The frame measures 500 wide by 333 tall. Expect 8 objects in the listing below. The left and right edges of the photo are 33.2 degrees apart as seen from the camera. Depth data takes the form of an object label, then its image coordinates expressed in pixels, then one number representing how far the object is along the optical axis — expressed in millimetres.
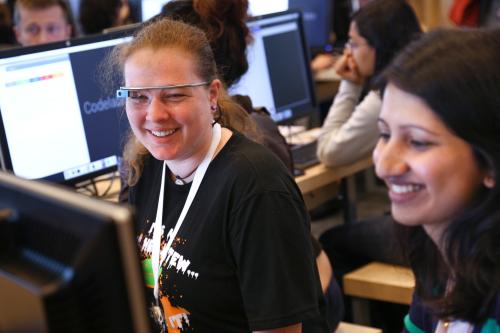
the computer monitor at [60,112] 2279
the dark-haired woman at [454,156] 1100
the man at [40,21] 3740
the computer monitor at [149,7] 3484
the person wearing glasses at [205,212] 1468
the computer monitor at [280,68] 2924
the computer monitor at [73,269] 789
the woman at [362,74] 2680
